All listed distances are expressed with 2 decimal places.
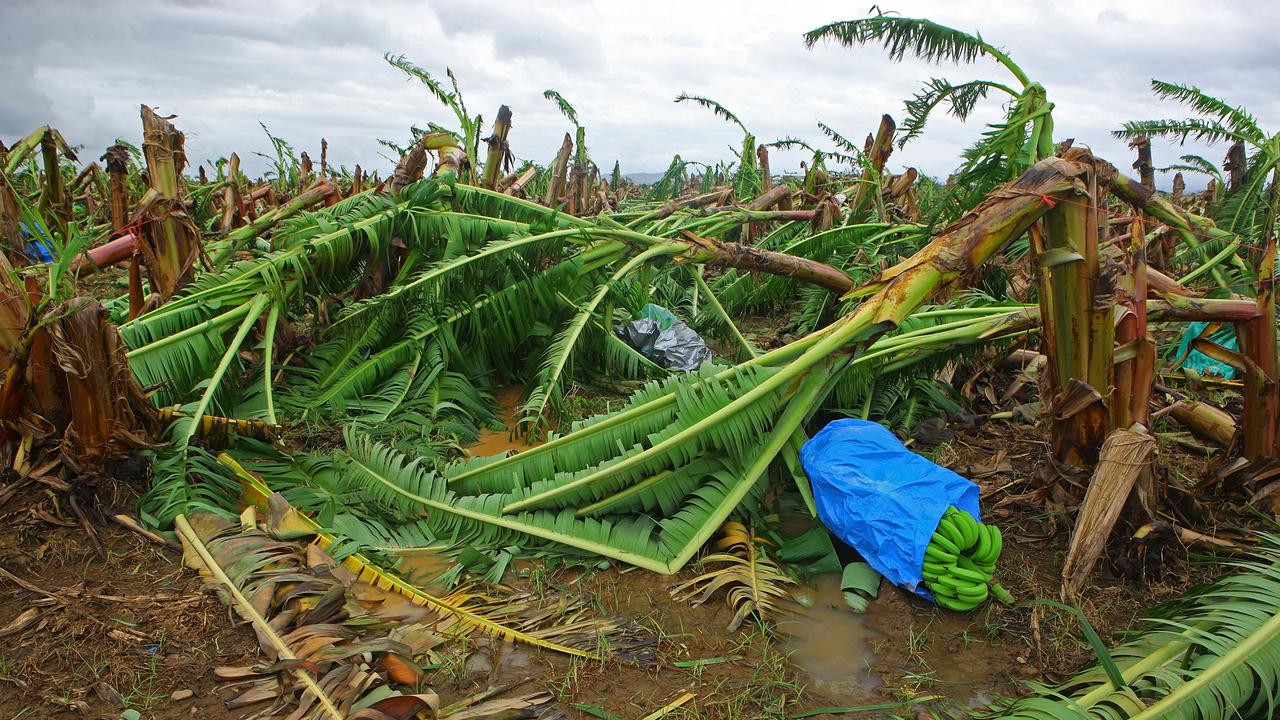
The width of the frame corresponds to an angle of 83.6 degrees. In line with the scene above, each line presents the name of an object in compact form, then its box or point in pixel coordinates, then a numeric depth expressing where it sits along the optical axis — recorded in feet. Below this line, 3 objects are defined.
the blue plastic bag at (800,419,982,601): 8.71
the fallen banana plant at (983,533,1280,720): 5.64
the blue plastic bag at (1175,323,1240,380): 14.98
